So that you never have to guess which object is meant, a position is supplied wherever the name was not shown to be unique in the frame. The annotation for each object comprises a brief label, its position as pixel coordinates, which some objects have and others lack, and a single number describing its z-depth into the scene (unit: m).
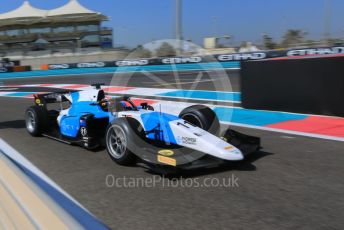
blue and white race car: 4.73
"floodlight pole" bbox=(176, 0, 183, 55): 19.52
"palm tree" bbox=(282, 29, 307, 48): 37.07
